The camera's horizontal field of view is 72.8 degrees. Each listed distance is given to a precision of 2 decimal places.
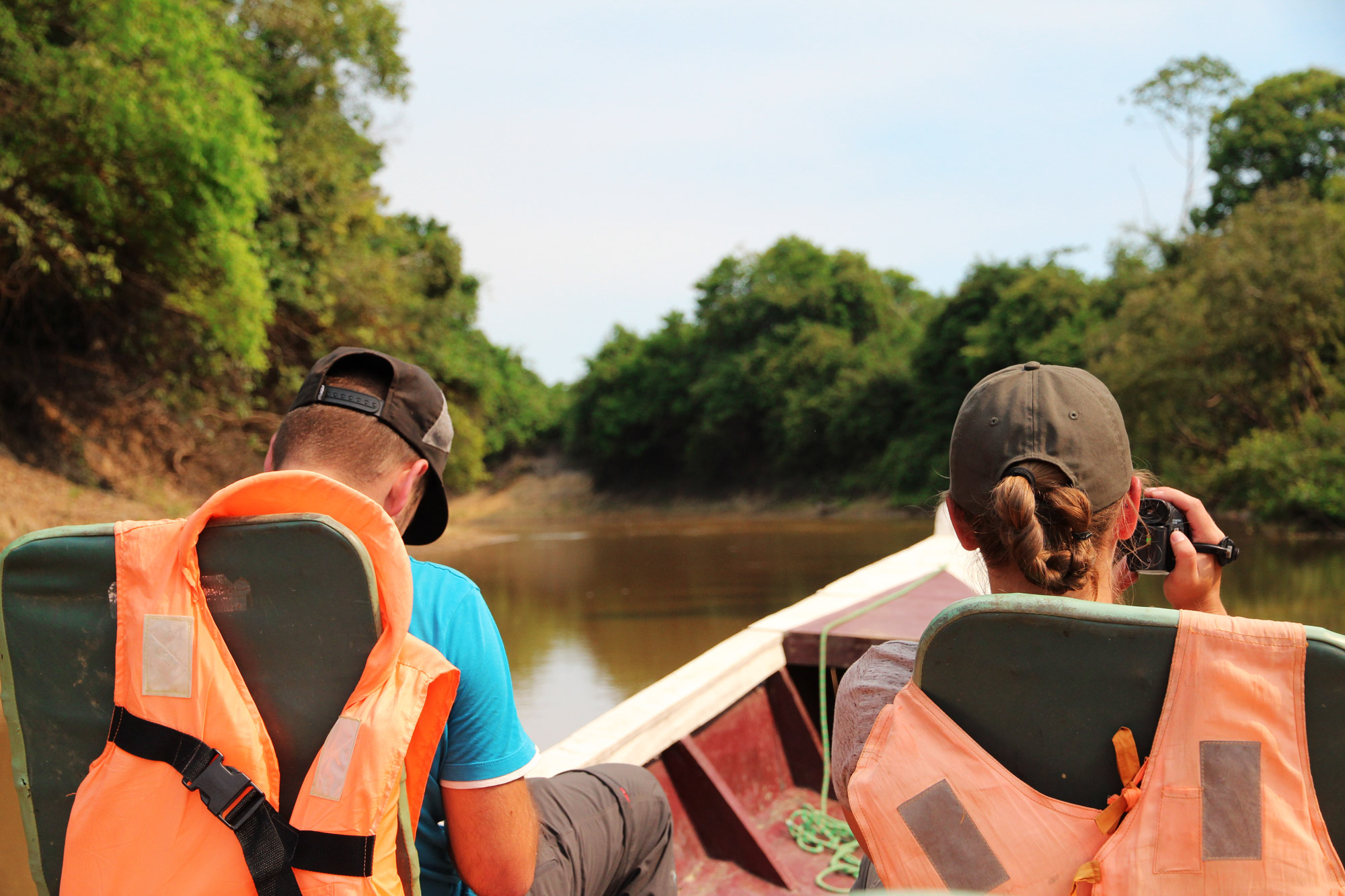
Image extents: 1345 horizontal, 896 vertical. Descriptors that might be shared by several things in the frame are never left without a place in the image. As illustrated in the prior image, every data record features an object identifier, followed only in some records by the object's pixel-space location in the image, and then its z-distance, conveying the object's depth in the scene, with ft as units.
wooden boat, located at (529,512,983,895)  7.29
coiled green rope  7.63
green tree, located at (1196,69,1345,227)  63.00
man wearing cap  3.39
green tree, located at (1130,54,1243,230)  72.23
